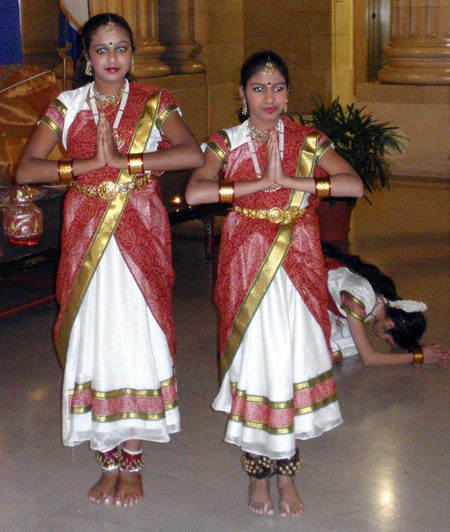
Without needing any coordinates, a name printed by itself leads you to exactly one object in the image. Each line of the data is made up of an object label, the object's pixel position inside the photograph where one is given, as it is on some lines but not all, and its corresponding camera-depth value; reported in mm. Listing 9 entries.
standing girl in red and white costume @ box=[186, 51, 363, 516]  2701
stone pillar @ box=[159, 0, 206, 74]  9359
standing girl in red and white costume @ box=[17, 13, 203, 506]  2744
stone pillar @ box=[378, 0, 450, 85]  9375
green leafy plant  6407
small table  4426
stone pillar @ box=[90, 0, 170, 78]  8602
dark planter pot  6504
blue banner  6910
